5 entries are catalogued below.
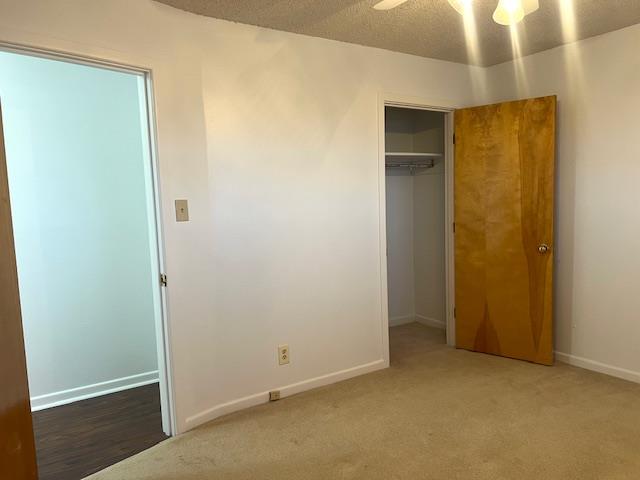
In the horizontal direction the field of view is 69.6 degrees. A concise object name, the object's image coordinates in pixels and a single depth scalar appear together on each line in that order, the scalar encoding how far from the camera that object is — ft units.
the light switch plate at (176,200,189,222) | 8.07
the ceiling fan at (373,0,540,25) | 6.33
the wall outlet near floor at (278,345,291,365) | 9.67
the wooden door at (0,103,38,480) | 4.66
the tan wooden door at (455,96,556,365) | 10.71
